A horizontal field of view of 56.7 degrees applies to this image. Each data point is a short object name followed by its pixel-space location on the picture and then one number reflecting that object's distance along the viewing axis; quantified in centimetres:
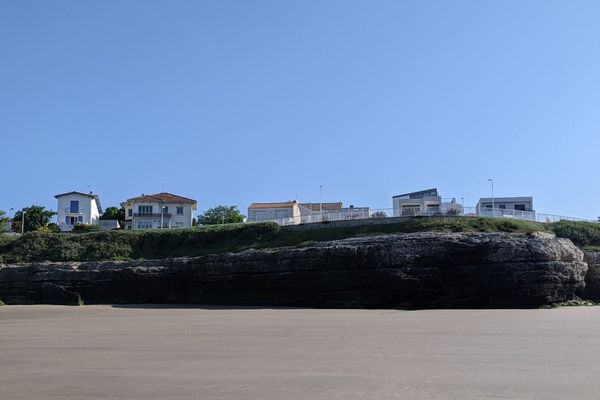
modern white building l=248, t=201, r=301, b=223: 8481
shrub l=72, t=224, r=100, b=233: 6341
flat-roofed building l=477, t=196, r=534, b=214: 7200
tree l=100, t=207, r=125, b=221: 9225
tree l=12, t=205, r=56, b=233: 8662
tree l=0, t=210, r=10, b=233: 5278
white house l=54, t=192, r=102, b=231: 9262
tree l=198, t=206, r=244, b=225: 8306
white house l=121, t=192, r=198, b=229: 8388
